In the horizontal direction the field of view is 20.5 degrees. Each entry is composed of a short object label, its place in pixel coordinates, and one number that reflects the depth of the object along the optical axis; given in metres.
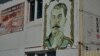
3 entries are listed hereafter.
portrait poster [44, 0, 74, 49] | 12.51
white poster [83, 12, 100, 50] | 12.29
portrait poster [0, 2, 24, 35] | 16.25
